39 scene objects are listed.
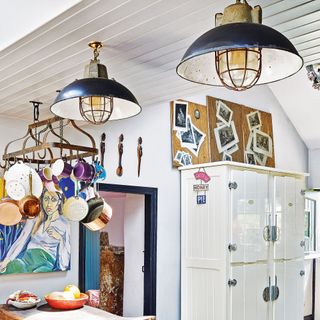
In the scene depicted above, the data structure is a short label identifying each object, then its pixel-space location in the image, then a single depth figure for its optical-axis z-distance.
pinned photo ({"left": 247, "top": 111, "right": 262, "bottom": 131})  5.69
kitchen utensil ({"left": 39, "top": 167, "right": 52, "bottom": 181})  2.70
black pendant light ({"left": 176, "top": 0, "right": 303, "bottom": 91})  1.35
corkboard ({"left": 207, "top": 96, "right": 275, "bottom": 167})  5.19
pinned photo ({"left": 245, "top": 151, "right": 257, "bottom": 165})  5.54
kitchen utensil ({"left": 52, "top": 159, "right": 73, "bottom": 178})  2.58
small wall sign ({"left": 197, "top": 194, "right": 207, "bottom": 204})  4.71
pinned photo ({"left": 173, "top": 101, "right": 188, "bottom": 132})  4.90
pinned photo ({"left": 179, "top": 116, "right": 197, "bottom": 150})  4.94
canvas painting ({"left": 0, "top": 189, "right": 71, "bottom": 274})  3.61
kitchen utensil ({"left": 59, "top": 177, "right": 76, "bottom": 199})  2.93
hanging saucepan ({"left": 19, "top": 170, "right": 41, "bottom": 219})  2.67
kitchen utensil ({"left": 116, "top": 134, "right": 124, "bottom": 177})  4.39
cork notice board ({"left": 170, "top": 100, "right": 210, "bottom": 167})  4.89
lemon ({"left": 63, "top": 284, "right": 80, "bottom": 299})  3.27
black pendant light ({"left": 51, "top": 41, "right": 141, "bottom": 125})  2.02
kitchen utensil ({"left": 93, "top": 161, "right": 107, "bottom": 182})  2.78
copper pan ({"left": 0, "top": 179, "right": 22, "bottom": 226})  2.68
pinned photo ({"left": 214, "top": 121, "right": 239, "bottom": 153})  5.24
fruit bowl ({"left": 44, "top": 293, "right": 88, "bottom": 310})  3.12
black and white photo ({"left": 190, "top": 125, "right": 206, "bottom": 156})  5.03
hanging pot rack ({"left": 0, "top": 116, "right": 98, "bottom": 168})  2.53
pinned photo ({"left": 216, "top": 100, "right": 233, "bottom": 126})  5.32
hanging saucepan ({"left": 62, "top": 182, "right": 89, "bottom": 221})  2.59
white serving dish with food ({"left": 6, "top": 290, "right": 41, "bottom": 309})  3.16
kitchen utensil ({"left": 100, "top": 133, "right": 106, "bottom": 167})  4.26
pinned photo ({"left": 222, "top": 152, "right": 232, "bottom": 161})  5.24
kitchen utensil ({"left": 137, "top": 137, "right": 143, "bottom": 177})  4.56
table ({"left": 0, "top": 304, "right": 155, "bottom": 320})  2.90
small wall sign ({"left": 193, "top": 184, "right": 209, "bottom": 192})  4.71
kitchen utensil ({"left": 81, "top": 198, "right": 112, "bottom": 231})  2.77
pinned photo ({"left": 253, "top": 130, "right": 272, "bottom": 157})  5.72
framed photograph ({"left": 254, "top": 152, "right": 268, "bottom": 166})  5.68
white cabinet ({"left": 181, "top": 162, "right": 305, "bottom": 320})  4.52
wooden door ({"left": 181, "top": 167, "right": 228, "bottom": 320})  4.49
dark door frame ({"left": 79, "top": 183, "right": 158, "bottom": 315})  4.60
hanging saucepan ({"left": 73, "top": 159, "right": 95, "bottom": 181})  2.61
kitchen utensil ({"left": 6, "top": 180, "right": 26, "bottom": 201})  2.61
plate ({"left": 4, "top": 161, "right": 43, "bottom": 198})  2.62
